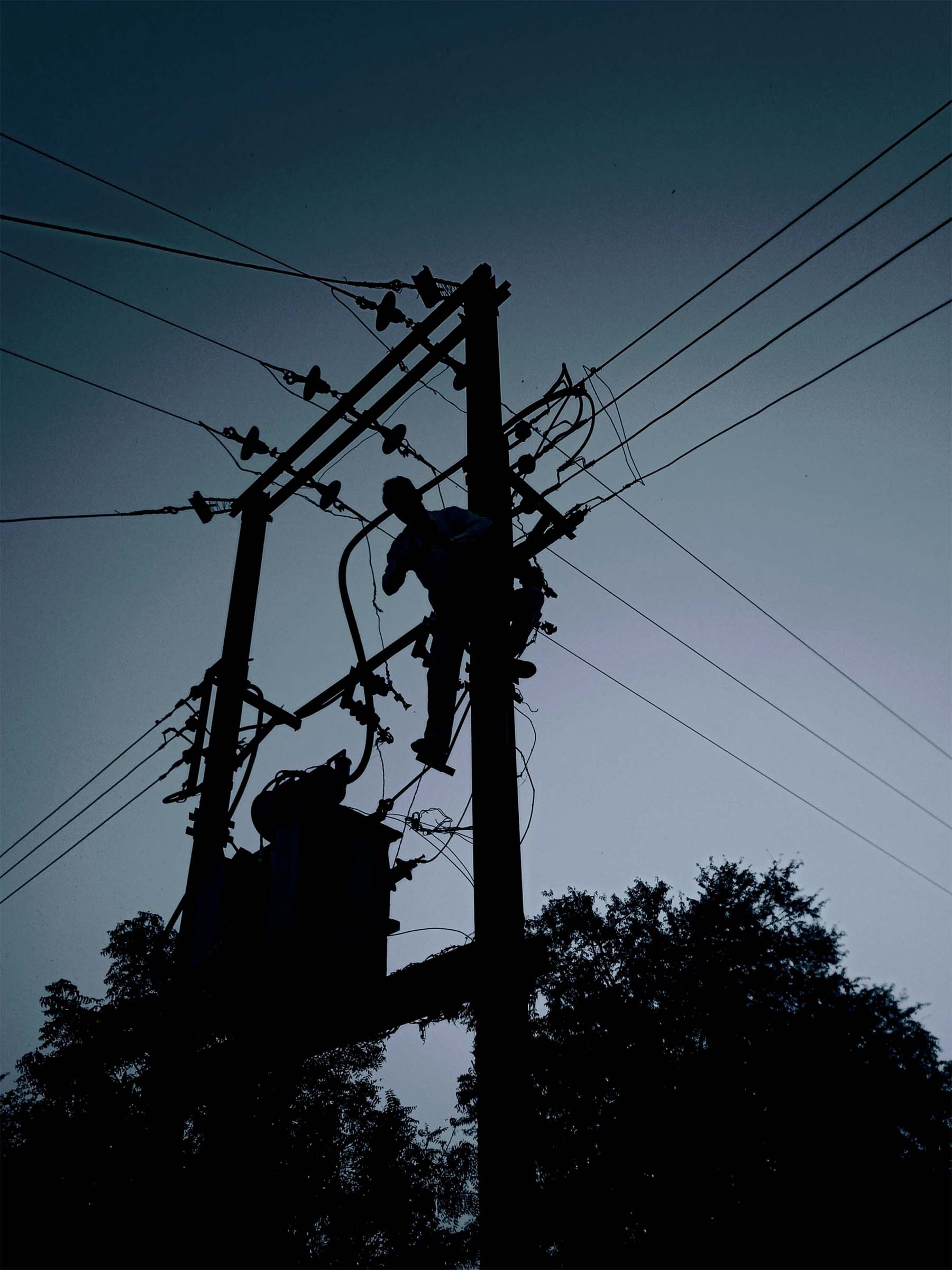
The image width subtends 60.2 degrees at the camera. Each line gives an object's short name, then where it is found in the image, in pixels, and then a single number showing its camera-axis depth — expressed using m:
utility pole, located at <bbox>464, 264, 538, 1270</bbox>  3.55
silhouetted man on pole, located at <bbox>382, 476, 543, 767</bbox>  5.36
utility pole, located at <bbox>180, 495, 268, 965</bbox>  5.84
